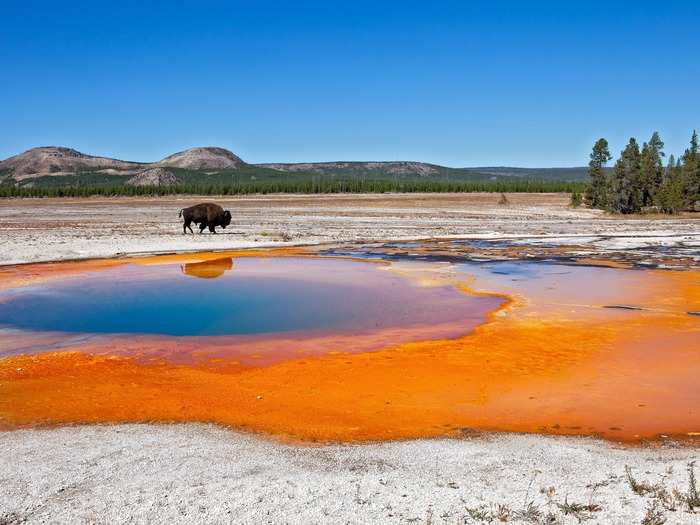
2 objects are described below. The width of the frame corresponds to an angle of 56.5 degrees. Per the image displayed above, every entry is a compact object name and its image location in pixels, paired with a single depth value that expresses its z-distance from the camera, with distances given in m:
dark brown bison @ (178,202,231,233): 34.51
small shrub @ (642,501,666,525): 4.76
